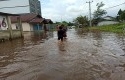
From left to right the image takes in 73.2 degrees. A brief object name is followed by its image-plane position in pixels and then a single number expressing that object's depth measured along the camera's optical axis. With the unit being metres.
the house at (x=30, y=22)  17.99
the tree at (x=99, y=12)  30.02
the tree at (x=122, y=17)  26.97
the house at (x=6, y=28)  8.78
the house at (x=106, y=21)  31.55
